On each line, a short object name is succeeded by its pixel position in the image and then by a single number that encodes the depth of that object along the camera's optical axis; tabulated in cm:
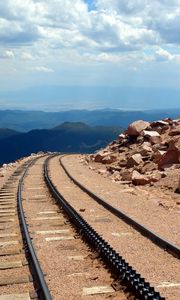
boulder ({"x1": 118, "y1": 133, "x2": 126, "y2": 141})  4582
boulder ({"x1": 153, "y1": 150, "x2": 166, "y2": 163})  2953
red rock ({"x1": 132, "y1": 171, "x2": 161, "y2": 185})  2438
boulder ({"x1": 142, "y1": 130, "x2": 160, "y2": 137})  3908
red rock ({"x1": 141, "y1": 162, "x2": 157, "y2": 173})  2906
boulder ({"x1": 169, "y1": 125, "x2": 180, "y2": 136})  3576
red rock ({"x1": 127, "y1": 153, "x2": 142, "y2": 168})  3148
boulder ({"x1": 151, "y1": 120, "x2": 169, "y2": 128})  4168
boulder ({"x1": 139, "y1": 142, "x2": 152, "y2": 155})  3397
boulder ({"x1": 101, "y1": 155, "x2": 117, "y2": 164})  3806
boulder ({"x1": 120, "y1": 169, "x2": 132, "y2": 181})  2671
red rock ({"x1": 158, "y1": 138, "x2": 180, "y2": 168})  2825
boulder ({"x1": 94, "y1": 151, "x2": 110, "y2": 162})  4118
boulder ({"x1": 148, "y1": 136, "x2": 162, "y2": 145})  3694
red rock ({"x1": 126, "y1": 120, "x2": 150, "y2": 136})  4352
